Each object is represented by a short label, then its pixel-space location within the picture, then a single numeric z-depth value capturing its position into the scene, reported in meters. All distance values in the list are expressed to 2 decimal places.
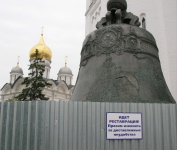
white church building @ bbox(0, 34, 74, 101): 34.50
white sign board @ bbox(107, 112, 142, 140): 3.88
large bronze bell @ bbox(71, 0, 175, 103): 4.55
